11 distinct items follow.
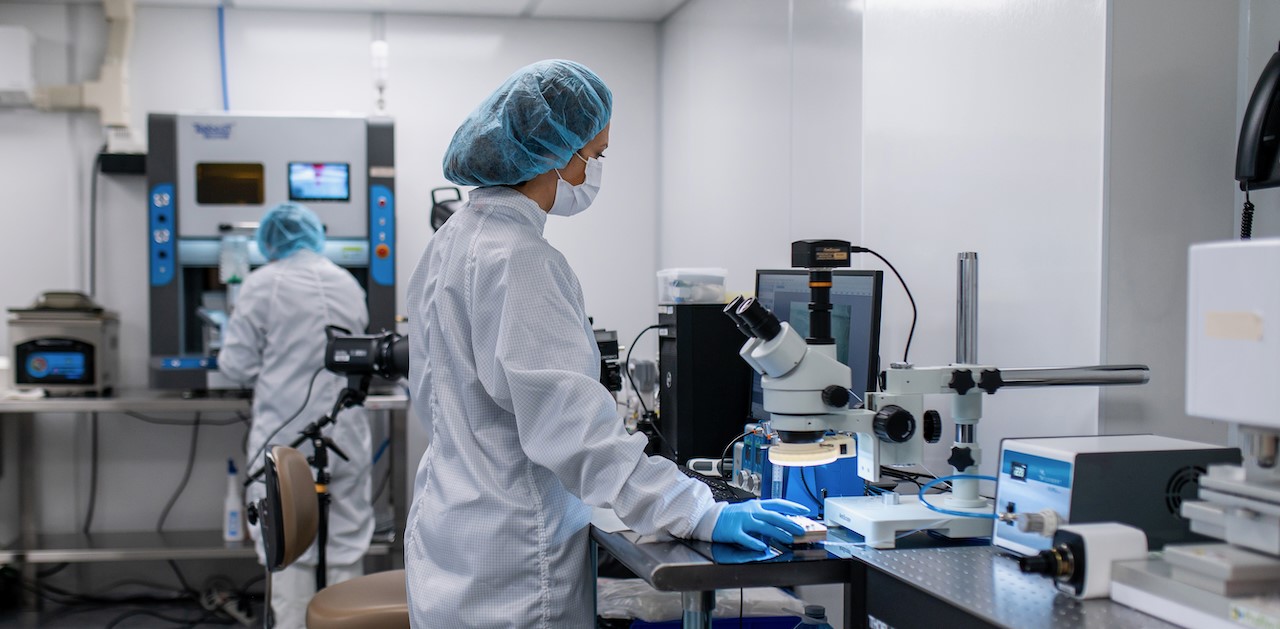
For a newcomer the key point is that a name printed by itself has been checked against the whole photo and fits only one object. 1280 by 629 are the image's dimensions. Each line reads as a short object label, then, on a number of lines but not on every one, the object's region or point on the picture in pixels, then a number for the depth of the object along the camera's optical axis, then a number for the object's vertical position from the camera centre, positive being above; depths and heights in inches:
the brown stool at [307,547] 87.7 -23.4
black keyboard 69.1 -14.1
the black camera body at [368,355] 96.7 -6.3
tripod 101.1 -16.0
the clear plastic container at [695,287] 91.9 +0.4
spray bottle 146.3 -32.9
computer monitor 67.0 -1.6
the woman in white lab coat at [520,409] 55.6 -6.8
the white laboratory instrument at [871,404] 57.1 -6.4
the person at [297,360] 126.6 -8.9
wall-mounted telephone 57.9 +9.2
